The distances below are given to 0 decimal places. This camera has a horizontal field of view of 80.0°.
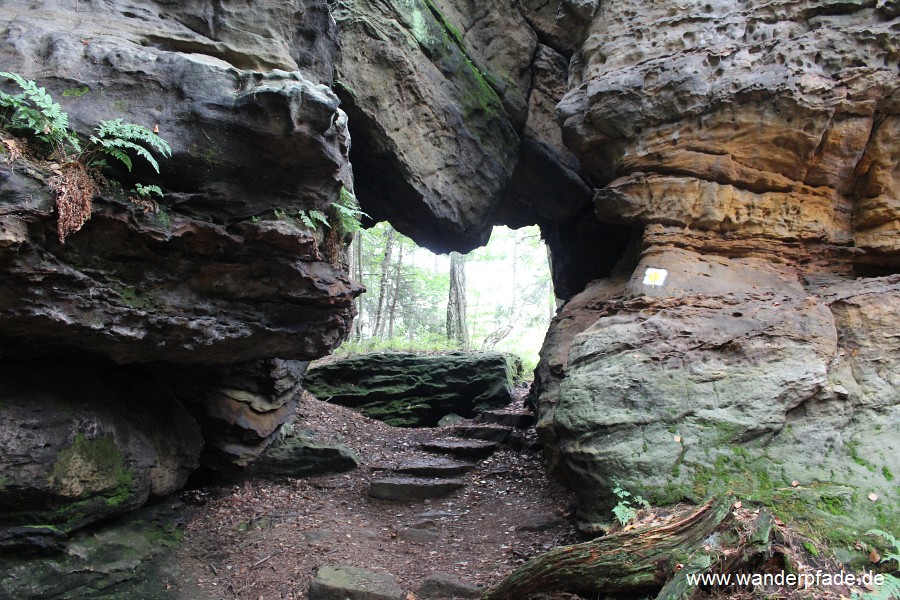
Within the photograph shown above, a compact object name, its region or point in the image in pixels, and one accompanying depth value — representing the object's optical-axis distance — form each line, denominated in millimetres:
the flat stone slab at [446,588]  5789
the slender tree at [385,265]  19828
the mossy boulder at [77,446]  5281
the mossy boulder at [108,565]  5133
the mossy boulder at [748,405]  5777
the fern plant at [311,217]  6223
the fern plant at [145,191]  5270
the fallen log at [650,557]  4602
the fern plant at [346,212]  7105
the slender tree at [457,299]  20938
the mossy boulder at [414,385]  13328
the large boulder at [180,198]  5094
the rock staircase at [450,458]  8617
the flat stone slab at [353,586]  5707
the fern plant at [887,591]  4370
